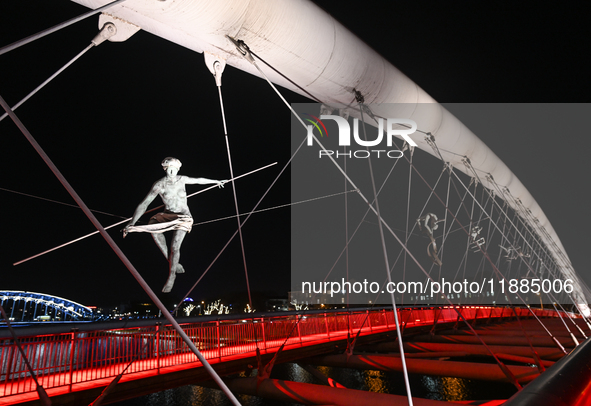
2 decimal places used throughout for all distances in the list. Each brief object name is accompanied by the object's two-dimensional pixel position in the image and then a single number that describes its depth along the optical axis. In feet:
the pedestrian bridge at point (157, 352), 18.99
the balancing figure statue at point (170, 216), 15.71
